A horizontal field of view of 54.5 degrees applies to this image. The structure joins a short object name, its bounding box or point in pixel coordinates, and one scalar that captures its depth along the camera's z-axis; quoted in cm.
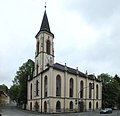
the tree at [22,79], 3656
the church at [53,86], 2730
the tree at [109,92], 3845
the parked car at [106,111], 2636
